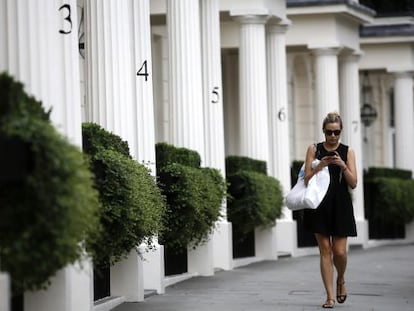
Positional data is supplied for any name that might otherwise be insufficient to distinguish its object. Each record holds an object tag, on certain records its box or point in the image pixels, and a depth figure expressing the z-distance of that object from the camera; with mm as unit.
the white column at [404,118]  34219
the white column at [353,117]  30234
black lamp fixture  35469
